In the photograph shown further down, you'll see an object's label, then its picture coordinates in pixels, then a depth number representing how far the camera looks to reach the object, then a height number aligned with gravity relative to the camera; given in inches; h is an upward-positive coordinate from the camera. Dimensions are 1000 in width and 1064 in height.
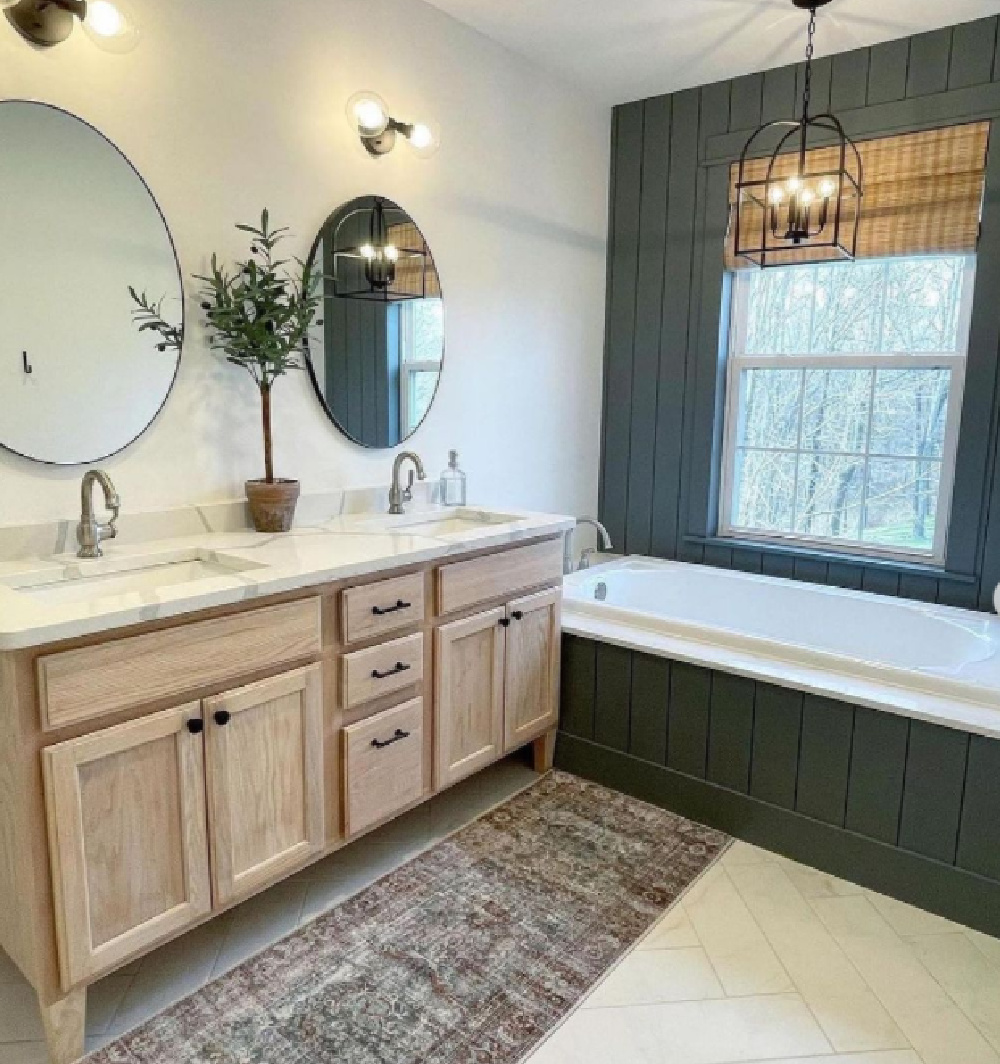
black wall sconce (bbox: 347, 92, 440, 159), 95.3 +34.2
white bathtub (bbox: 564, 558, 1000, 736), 83.0 -27.7
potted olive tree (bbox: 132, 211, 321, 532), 81.2 +8.8
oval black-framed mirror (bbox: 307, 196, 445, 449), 96.3 +10.8
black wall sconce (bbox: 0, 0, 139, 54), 68.1 +33.5
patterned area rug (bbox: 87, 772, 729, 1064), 62.2 -48.2
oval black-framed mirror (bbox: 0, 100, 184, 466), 70.2 +10.6
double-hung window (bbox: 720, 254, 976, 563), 115.9 +2.6
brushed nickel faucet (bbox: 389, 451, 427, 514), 100.5 -9.5
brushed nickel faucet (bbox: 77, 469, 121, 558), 70.7 -10.1
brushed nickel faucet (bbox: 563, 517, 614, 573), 131.8 -24.3
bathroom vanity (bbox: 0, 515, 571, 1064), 56.1 -26.0
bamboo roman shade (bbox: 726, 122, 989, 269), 107.3 +31.3
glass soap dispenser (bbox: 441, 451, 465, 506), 112.9 -10.1
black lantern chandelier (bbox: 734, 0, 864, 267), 116.0 +34.6
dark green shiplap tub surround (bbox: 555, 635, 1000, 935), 77.2 -38.4
